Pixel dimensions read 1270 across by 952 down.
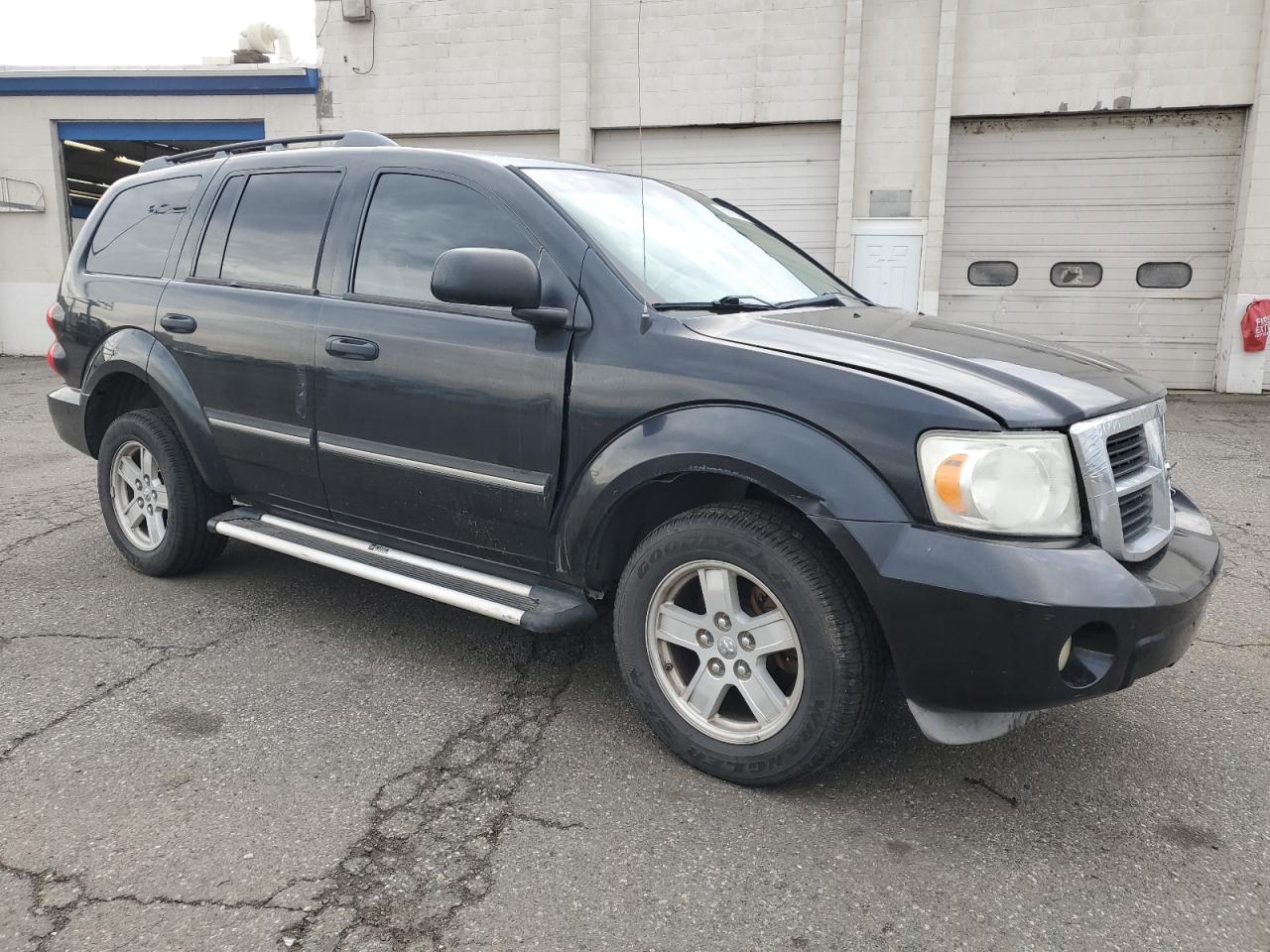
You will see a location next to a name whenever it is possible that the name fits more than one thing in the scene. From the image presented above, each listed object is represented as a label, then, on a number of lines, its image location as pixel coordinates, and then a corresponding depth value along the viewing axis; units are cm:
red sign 1159
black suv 234
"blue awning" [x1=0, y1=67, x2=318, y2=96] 1454
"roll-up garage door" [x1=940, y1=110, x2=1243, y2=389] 1187
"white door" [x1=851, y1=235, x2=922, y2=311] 1266
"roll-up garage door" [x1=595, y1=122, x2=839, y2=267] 1291
